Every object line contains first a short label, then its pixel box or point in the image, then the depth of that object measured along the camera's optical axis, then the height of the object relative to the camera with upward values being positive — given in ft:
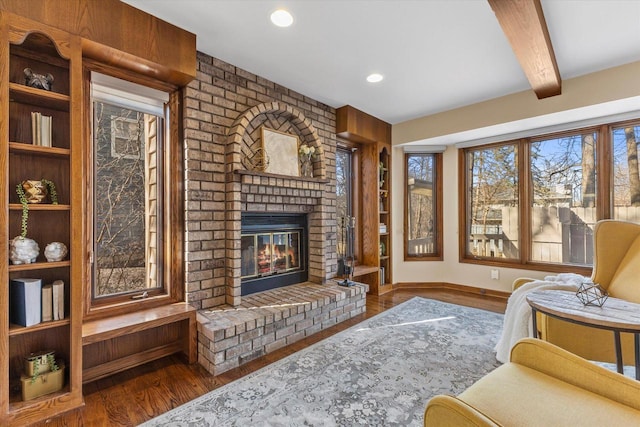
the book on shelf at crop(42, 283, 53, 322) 5.82 -1.69
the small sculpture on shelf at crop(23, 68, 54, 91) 5.90 +2.73
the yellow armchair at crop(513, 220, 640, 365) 6.50 -1.76
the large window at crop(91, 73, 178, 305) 7.37 +0.65
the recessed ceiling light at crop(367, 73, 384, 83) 9.89 +4.60
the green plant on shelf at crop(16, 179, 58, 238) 5.60 +0.37
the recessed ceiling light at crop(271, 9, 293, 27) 6.81 +4.61
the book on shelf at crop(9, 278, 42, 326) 5.57 -1.58
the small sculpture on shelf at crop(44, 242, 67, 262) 5.89 -0.69
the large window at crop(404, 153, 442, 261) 15.80 +0.37
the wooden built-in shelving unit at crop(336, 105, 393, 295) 13.99 +0.60
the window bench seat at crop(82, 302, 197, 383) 6.69 -3.13
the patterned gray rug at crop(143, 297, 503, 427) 5.65 -3.78
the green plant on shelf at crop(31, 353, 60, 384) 5.75 -2.95
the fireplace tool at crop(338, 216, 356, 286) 13.04 -0.90
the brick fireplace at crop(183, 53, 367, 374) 8.02 +0.19
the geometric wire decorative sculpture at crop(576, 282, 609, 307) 6.13 -1.78
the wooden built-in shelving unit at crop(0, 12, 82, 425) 5.25 +0.49
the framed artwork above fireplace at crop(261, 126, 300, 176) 10.18 +2.24
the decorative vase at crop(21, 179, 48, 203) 5.82 +0.53
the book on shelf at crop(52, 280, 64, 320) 5.90 -1.66
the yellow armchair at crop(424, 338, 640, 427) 3.21 -2.23
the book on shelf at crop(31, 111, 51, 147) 5.95 +1.74
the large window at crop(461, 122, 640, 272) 11.39 +0.81
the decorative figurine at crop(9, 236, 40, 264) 5.55 -0.62
